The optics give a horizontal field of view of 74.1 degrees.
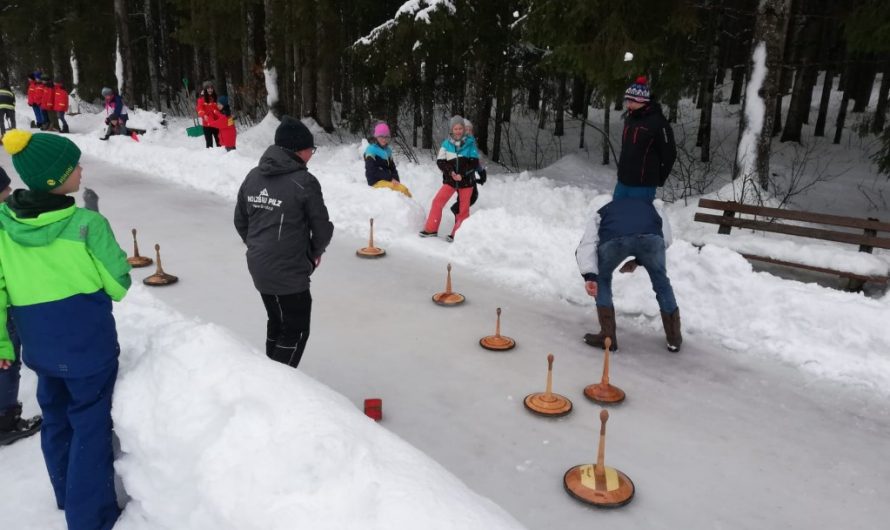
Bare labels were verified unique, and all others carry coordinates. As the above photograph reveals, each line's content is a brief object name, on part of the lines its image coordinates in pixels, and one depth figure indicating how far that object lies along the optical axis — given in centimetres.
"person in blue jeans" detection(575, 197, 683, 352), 501
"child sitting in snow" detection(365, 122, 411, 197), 988
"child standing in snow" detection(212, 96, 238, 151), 1551
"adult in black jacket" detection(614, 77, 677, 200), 537
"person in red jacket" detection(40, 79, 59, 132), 2122
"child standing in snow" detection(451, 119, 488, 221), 866
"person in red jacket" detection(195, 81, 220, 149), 1566
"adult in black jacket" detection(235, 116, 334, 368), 389
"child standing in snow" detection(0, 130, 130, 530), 259
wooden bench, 667
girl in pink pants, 855
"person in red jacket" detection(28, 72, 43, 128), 2133
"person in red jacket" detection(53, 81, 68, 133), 2128
